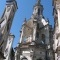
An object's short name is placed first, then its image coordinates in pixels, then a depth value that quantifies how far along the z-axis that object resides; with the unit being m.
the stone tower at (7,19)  17.03
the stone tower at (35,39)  34.28
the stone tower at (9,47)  25.17
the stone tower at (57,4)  15.27
